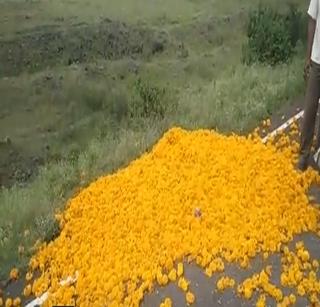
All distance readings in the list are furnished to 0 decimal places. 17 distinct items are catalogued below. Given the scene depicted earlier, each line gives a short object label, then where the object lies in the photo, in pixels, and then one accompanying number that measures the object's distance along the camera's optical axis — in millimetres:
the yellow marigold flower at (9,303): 5280
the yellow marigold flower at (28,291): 5340
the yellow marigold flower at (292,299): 4727
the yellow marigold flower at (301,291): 4805
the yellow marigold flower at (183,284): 4848
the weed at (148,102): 11312
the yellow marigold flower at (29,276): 5527
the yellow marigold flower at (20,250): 5930
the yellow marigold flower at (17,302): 5281
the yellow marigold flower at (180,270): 4934
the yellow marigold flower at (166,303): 4699
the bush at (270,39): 13398
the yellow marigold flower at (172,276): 4918
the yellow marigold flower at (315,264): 5074
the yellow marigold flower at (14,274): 5668
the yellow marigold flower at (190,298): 4759
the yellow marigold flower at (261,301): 4656
